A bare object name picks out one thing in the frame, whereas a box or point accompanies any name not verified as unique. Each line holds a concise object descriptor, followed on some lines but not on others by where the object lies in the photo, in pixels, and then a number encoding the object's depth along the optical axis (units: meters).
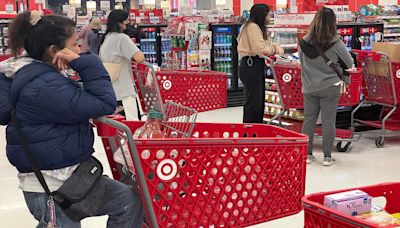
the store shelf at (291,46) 7.26
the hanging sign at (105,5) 14.25
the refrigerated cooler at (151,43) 10.56
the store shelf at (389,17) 8.72
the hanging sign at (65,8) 15.10
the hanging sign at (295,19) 7.08
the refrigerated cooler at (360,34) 7.29
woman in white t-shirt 5.30
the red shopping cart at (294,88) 6.00
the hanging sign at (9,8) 12.87
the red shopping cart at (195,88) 4.91
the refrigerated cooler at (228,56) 9.64
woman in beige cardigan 6.09
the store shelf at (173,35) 9.12
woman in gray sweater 5.27
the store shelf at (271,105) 6.89
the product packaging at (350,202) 2.12
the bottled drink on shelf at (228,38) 9.73
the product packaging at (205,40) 9.15
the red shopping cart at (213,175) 2.59
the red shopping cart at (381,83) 6.22
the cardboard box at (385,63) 6.30
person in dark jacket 2.39
